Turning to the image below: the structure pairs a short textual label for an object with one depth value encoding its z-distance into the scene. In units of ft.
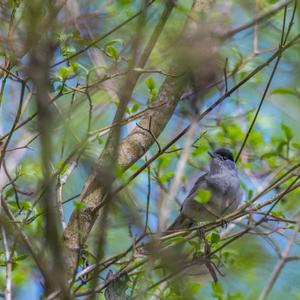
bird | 28.04
